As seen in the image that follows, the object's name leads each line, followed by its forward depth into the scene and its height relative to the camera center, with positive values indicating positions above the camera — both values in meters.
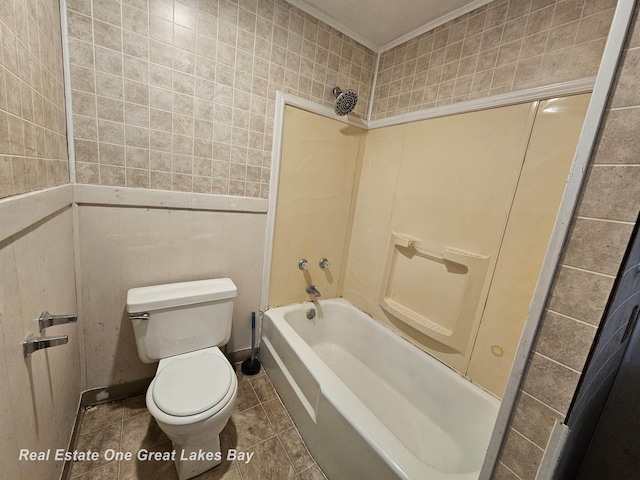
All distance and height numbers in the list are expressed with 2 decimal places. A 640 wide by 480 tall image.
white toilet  1.03 -0.92
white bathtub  0.99 -1.05
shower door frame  0.51 +0.00
